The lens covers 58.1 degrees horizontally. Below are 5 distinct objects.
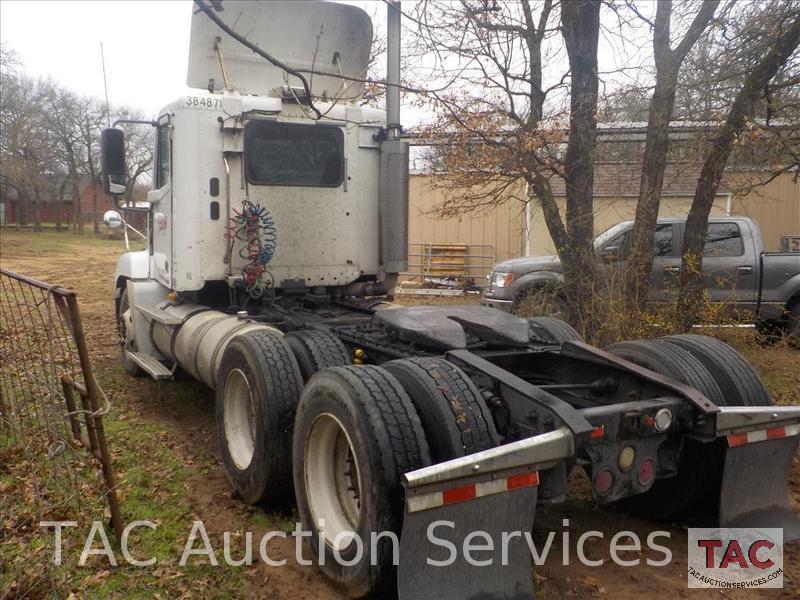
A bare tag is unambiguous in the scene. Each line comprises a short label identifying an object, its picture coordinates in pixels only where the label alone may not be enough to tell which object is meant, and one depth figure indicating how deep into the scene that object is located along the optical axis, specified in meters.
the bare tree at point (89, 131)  48.25
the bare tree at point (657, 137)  7.97
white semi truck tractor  3.15
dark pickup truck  10.24
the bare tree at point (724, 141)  7.53
